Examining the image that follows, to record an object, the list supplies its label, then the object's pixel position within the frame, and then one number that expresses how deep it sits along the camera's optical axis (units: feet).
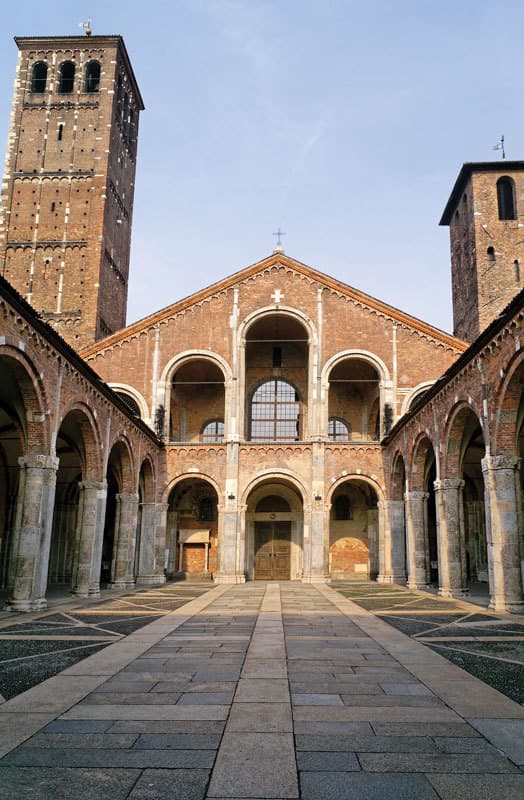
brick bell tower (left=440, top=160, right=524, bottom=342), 131.44
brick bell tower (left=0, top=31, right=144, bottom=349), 121.49
